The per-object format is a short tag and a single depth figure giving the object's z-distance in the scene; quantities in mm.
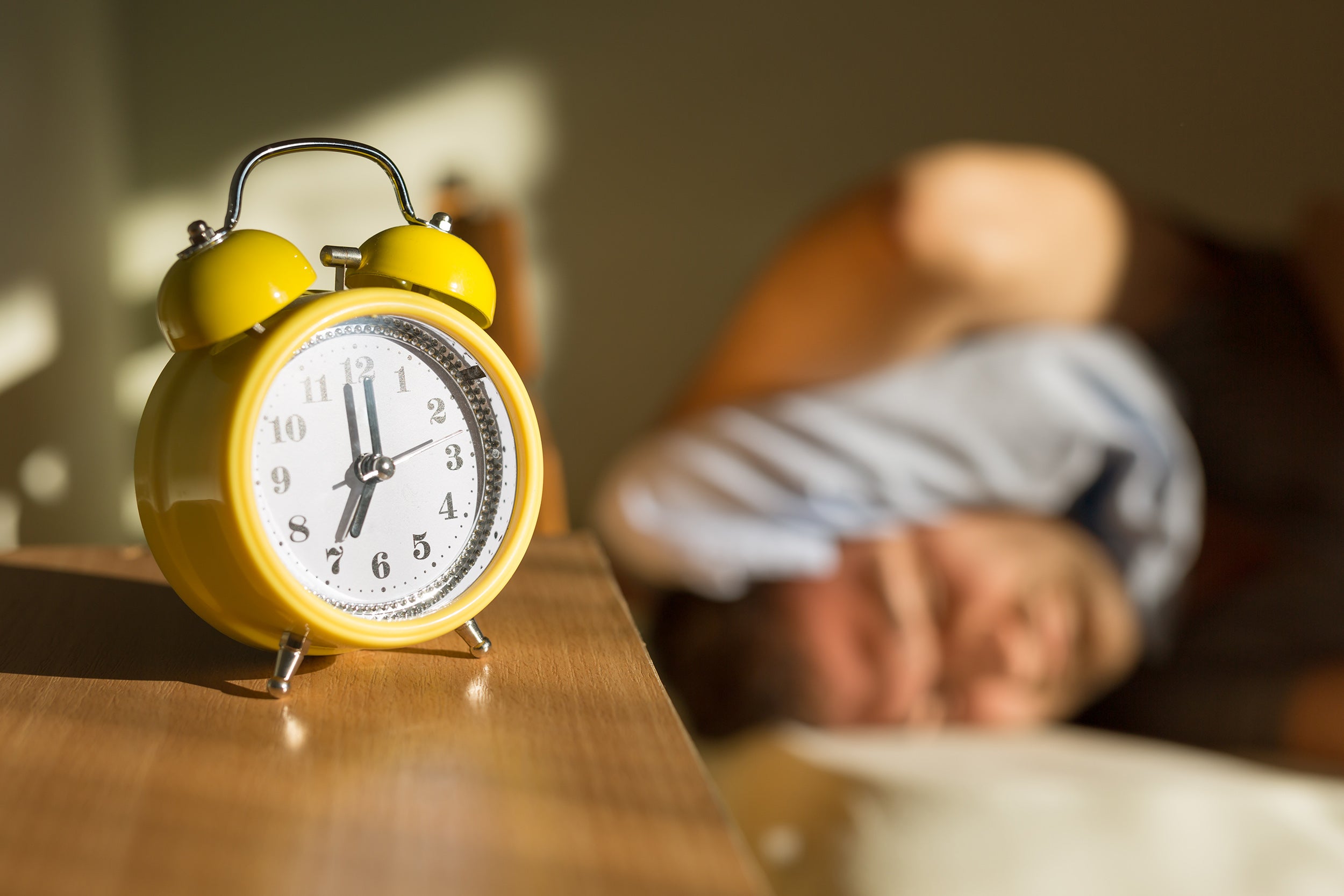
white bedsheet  1064
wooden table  324
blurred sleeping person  1431
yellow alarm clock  454
